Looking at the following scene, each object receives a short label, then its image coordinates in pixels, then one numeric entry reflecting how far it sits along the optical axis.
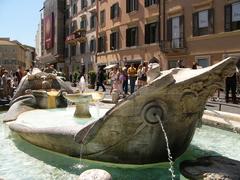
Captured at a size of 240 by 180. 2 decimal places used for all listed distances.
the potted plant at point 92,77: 18.20
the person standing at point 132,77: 11.19
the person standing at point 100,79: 13.79
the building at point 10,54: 72.39
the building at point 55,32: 34.97
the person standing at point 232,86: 8.62
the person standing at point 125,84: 11.07
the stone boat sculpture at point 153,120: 3.13
